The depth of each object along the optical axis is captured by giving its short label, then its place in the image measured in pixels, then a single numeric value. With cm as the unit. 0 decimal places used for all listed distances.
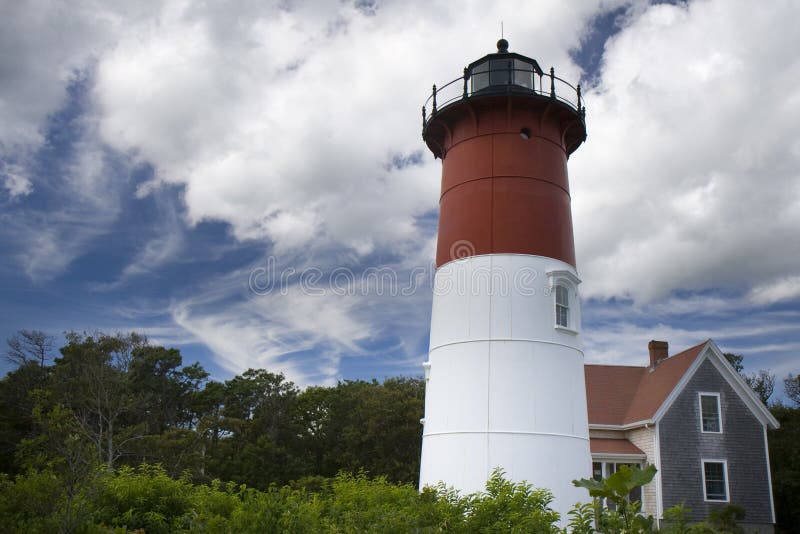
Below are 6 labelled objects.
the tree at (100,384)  2831
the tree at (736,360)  4144
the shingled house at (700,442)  2166
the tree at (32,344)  3156
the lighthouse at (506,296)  1344
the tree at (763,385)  4064
